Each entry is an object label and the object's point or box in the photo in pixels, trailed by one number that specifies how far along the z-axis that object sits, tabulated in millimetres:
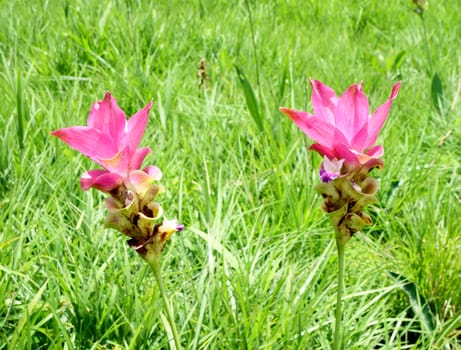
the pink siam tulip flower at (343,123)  786
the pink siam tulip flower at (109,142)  782
